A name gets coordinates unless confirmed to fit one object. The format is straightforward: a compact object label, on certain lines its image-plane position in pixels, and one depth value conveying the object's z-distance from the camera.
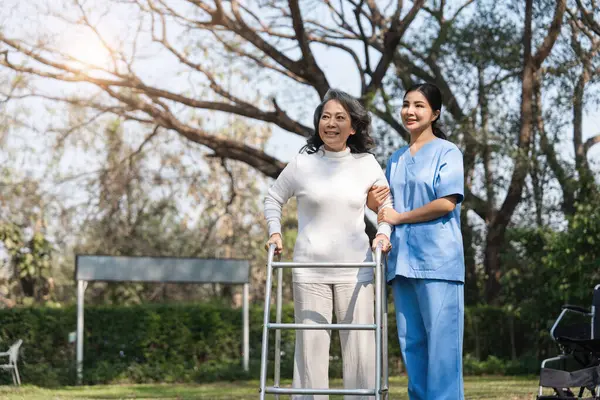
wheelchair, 4.84
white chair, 12.59
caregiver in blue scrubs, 4.04
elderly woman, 4.06
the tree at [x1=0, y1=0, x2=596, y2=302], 15.48
